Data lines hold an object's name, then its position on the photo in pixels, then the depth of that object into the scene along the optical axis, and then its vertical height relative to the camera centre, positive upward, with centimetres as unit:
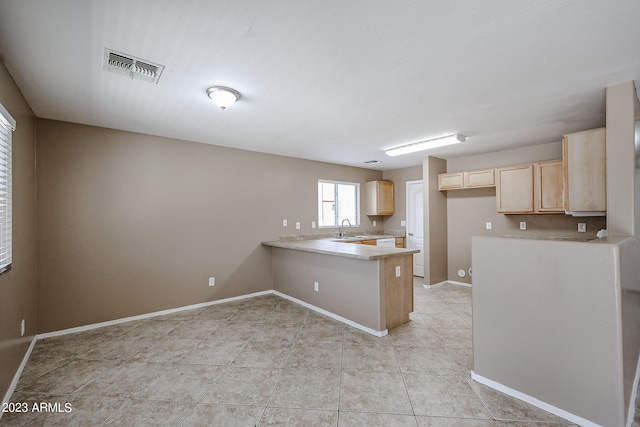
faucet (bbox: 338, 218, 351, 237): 581 -38
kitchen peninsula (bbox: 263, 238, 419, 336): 314 -89
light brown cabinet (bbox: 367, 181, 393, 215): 622 +32
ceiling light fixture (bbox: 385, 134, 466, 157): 391 +102
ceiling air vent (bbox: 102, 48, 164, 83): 196 +111
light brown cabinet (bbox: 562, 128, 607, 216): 274 +38
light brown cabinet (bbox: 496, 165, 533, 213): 416 +34
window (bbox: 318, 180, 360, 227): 572 +21
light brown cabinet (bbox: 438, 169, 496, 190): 466 +56
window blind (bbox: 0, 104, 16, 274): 203 +22
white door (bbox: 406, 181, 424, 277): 596 -24
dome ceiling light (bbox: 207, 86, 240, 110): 243 +106
